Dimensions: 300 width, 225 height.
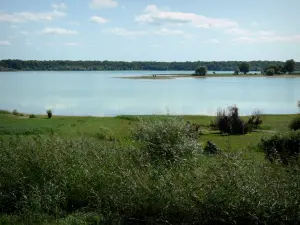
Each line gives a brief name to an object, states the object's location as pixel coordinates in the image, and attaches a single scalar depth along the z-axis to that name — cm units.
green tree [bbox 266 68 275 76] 15938
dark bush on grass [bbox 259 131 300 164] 1984
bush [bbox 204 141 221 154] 1897
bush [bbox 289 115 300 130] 2708
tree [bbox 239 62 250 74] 17938
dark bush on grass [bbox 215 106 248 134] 2952
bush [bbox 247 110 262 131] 3155
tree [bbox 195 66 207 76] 17300
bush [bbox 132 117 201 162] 1434
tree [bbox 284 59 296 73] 15200
